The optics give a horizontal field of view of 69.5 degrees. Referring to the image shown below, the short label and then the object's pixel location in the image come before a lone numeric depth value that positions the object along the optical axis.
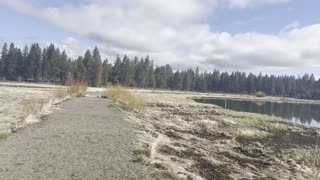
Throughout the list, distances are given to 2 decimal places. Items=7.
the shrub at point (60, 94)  22.53
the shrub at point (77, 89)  28.83
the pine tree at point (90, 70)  74.12
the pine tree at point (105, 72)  73.65
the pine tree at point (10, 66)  69.34
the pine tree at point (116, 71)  76.07
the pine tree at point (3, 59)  69.42
